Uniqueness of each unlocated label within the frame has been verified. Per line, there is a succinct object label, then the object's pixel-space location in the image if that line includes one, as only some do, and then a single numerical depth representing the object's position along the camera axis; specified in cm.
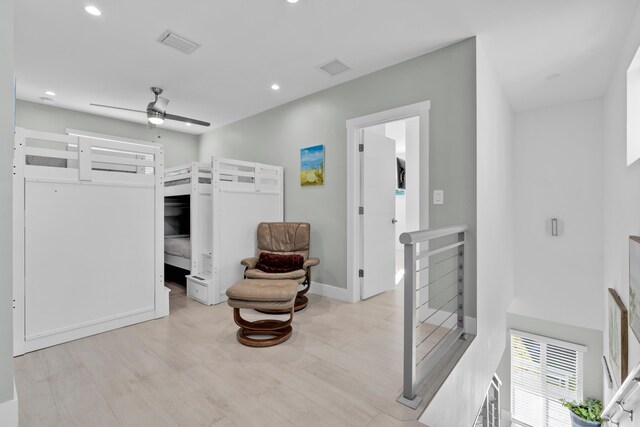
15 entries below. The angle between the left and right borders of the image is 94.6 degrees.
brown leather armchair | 331
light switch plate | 278
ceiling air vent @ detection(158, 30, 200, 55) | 264
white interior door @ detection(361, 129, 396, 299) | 353
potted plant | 417
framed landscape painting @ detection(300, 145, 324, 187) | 377
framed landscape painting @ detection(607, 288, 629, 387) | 258
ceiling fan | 365
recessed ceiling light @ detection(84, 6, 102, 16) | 228
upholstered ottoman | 235
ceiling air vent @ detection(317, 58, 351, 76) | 311
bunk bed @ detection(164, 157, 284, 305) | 342
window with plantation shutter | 466
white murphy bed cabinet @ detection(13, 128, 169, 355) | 221
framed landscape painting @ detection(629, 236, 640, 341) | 210
